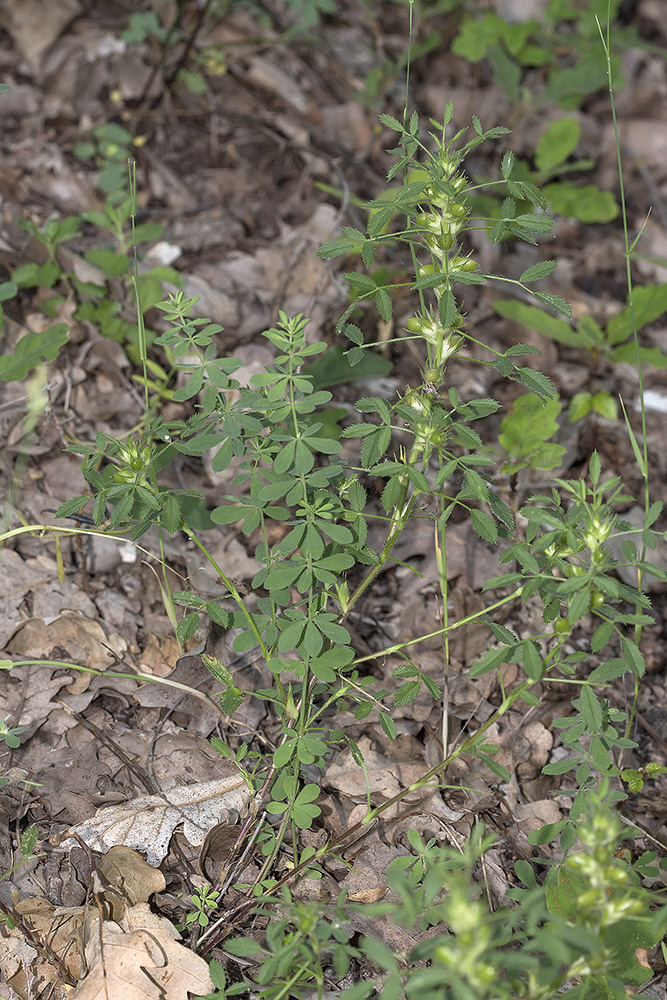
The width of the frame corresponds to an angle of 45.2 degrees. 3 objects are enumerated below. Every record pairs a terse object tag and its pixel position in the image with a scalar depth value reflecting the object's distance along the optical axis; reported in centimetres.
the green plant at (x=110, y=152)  363
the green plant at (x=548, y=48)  409
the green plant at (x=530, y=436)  271
